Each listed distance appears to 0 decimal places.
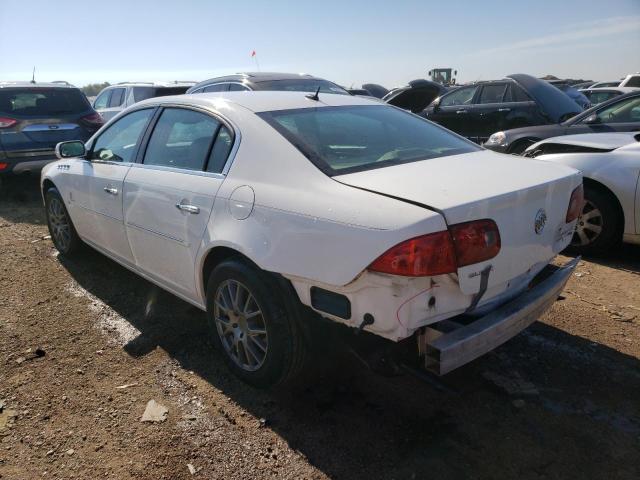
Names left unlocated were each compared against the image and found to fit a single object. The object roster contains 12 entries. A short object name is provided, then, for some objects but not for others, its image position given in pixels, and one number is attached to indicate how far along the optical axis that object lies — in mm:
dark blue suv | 7789
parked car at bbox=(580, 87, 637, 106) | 14109
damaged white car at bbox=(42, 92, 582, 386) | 2092
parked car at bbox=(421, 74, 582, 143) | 8758
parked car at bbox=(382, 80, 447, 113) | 5829
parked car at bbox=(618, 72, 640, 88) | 16156
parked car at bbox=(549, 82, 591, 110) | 10890
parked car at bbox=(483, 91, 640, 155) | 6168
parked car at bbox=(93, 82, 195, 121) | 10992
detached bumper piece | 2160
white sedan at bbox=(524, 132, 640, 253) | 4418
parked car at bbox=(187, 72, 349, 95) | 7824
